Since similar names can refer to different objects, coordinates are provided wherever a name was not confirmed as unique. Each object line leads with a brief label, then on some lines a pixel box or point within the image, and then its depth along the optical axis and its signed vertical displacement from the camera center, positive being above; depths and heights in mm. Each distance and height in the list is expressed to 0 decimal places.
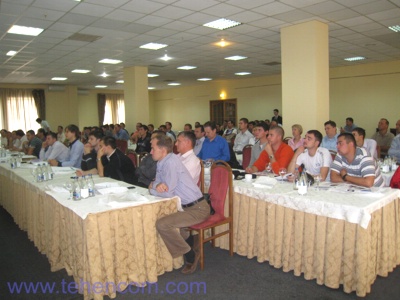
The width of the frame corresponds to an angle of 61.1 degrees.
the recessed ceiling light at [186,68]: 11788 +1875
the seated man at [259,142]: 5039 -345
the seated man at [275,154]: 4285 -459
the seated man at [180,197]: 3107 -786
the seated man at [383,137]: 7594 -502
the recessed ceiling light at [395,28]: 7041 +1841
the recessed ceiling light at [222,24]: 6410 +1858
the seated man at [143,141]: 8074 -449
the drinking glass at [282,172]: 3741 -589
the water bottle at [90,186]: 3227 -595
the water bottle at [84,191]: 3148 -621
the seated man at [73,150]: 5500 -416
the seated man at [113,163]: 4289 -510
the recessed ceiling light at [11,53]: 8497 +1879
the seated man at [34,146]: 8148 -505
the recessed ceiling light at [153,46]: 8133 +1861
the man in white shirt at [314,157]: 3936 -474
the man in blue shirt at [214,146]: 5836 -442
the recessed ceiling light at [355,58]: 10651 +1851
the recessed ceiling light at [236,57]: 9981 +1867
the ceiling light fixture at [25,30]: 6449 +1872
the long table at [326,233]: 2672 -1008
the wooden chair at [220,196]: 3424 -797
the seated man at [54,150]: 5934 -438
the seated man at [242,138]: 7971 -452
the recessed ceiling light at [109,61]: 10005 +1866
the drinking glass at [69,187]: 3374 -647
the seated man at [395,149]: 5948 -595
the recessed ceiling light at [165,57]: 9394 +1843
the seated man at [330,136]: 6199 -353
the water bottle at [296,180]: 3233 -610
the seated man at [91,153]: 4735 -416
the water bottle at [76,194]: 3090 -633
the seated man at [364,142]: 5031 -405
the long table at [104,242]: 2734 -1039
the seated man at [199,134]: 6857 -278
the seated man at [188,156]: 3764 -390
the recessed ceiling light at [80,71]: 12155 +1904
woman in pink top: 6139 -330
